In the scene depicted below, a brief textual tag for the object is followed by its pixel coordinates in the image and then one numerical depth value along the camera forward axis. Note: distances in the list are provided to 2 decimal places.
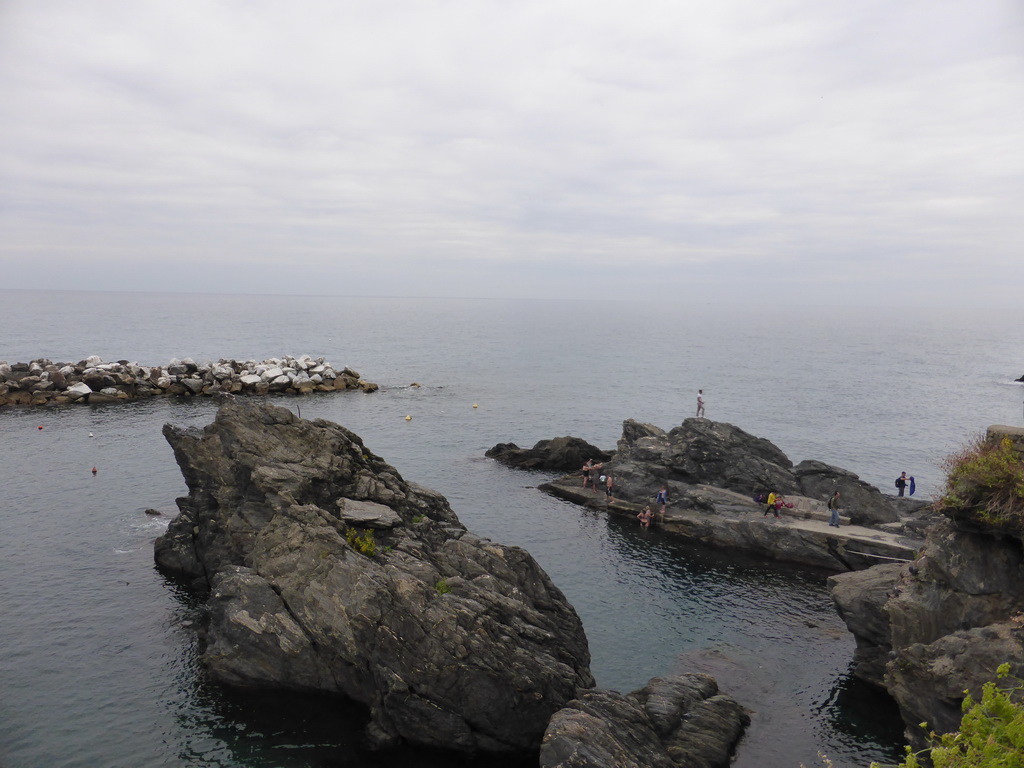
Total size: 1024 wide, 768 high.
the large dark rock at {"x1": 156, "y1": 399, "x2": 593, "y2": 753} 25.67
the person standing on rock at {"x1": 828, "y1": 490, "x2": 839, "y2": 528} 47.06
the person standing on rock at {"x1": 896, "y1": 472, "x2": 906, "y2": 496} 55.66
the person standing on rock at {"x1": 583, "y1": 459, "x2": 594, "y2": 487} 60.10
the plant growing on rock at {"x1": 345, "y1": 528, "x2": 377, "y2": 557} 30.67
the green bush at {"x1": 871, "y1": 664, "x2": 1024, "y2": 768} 9.75
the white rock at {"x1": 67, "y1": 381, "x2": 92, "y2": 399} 86.85
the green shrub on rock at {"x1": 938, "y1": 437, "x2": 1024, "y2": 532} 23.08
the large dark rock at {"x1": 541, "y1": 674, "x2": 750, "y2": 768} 21.05
